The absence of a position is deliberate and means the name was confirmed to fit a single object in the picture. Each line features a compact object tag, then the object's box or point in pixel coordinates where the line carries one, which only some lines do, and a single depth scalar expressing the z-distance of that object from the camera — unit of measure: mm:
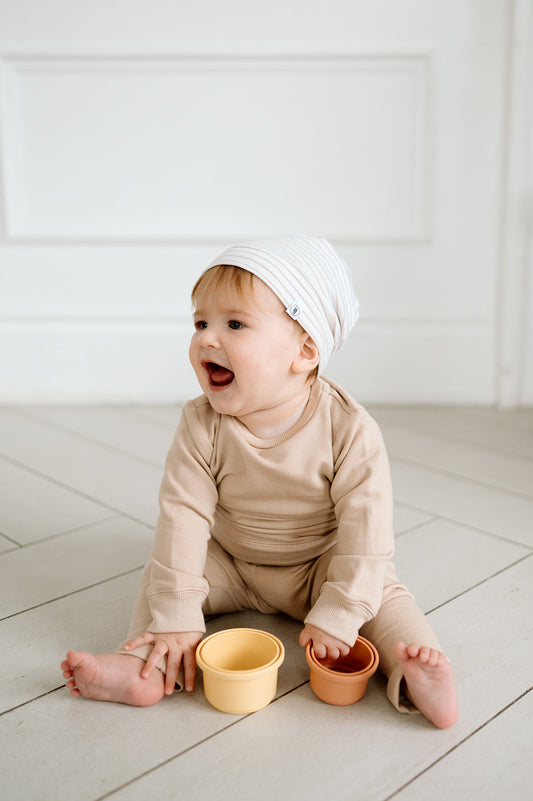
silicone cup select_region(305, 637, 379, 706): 790
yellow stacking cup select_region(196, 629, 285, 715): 771
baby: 810
